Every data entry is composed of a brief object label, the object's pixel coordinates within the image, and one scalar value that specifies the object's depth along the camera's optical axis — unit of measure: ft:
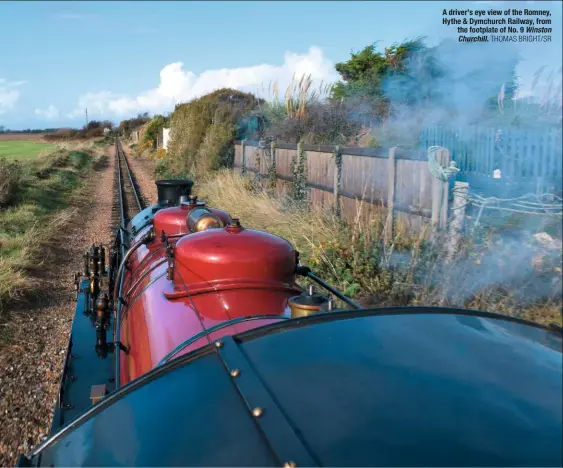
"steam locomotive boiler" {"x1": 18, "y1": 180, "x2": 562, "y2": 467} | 3.74
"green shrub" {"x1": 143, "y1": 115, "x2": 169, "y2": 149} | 156.15
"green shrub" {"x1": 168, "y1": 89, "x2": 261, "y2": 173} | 61.57
